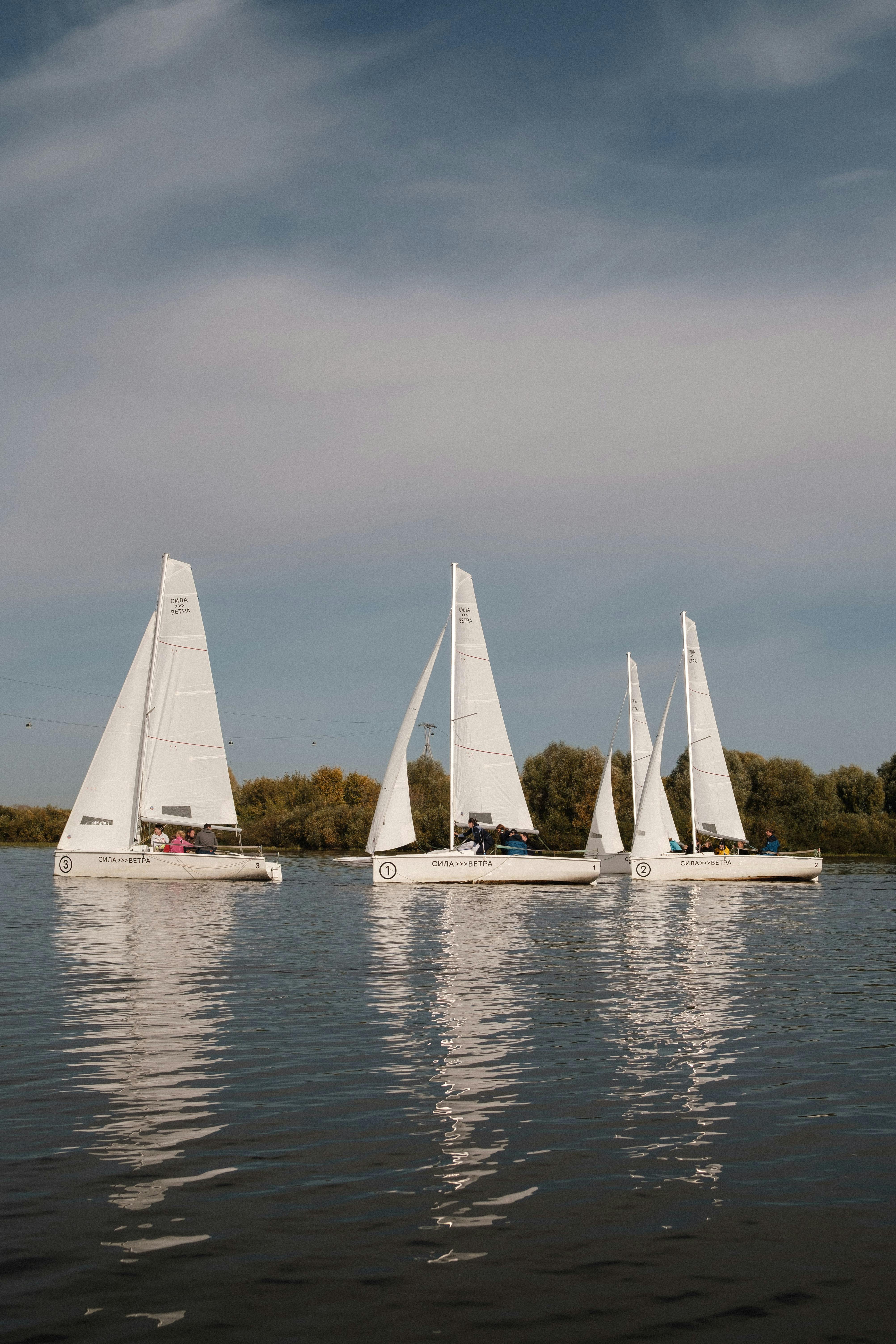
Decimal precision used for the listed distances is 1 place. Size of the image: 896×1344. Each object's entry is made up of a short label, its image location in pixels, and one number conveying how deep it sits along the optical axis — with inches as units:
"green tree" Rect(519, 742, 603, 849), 3358.8
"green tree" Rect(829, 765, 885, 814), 3846.0
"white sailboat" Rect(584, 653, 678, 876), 2190.0
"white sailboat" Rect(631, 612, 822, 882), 1770.4
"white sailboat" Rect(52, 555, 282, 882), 1581.0
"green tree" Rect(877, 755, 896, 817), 3905.0
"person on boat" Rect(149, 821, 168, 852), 1624.0
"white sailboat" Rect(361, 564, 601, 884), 1528.1
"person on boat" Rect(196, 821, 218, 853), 1631.4
